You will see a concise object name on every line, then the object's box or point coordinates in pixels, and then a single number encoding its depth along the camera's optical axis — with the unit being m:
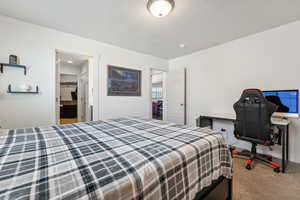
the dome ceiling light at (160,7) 1.55
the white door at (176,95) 3.73
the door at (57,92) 2.47
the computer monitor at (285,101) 1.99
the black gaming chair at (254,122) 1.83
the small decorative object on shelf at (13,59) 2.01
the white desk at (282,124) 1.84
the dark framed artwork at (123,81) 3.12
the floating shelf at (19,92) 2.02
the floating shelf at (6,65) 1.95
